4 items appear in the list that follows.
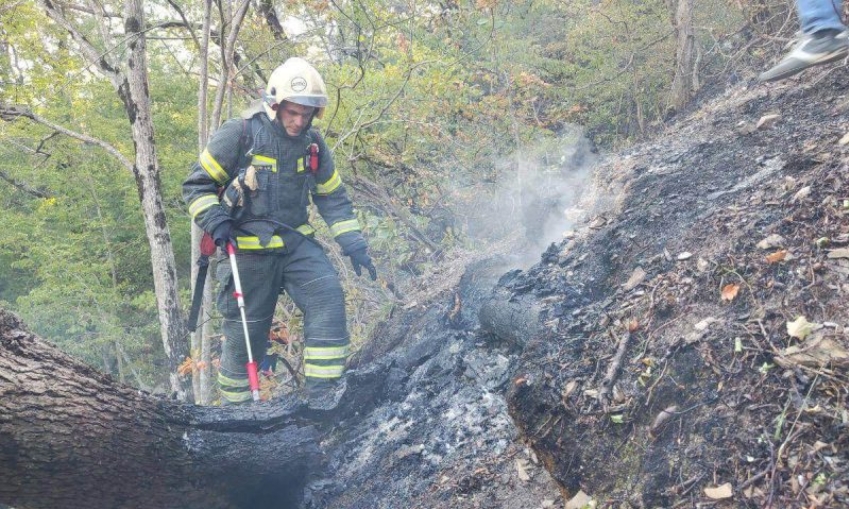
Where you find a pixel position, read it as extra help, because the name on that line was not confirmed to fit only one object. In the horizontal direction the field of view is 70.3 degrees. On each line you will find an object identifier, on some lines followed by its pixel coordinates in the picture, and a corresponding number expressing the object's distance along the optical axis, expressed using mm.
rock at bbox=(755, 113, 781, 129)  4496
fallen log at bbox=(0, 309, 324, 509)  2640
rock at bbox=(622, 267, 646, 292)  3465
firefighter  4457
